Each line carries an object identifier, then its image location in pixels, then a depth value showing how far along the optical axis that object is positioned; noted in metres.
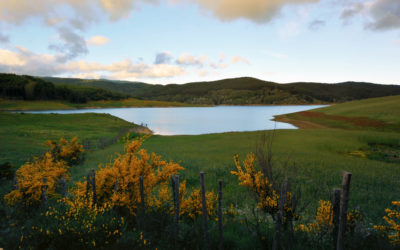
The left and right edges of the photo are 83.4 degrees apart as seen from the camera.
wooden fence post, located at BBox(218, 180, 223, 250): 6.20
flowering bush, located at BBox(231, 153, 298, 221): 7.67
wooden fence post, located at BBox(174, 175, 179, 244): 6.60
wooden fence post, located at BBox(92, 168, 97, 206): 8.25
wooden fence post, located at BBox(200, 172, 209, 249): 6.30
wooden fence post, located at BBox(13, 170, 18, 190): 9.75
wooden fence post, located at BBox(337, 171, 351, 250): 4.84
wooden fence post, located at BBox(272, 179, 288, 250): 5.72
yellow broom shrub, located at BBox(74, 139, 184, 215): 8.39
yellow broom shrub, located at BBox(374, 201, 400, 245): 5.54
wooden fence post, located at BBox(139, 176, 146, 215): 7.20
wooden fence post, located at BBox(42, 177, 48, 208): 8.62
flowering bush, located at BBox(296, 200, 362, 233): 6.62
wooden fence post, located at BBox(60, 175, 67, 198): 8.90
